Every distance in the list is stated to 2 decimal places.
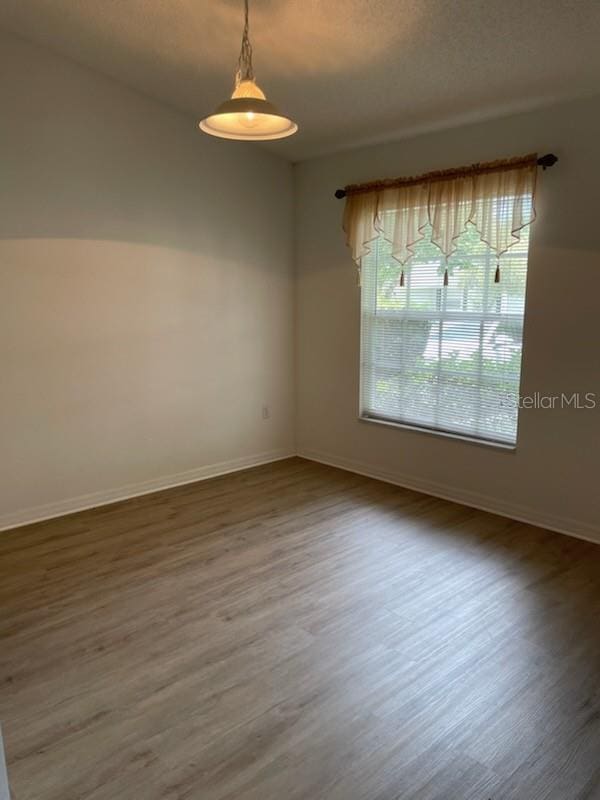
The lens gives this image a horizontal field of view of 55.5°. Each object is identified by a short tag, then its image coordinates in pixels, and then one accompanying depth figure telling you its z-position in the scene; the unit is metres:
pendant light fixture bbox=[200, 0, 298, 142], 2.16
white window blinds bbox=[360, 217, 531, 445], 3.72
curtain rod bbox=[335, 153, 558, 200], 3.29
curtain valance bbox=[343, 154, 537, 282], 3.46
